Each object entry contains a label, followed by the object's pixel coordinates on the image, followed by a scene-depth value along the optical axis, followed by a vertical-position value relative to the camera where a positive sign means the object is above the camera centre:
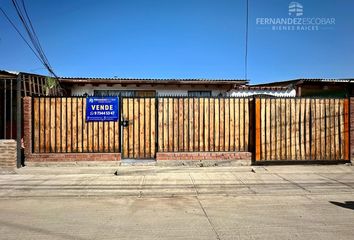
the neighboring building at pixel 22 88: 10.70 +1.14
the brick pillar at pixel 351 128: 10.99 -0.30
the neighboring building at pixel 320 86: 16.06 +1.64
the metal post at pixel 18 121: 10.15 -0.04
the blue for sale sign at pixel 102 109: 10.61 +0.34
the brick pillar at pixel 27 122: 10.38 -0.07
